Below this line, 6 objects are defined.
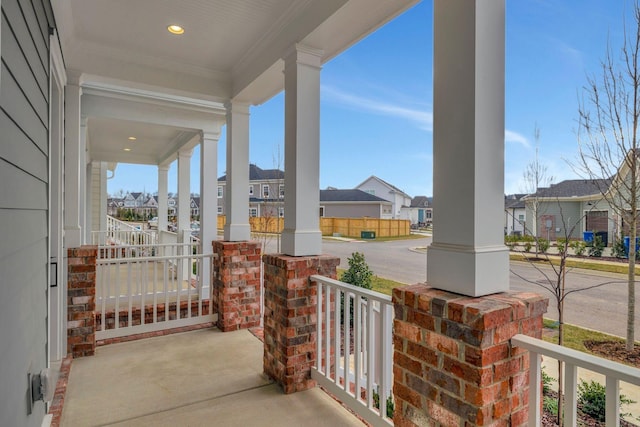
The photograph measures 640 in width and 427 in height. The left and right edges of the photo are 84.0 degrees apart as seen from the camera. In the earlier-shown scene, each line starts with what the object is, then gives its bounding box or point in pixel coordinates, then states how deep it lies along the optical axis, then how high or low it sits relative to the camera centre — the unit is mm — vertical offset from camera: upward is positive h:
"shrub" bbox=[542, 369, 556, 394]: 2801 -1388
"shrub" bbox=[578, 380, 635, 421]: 2393 -1301
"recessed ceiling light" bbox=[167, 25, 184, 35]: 2932 +1527
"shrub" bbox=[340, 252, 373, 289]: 4168 -724
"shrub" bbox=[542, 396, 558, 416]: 2588 -1435
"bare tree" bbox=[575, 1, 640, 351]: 2260 +526
